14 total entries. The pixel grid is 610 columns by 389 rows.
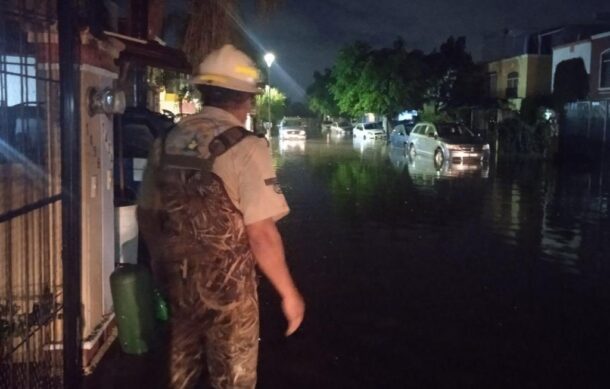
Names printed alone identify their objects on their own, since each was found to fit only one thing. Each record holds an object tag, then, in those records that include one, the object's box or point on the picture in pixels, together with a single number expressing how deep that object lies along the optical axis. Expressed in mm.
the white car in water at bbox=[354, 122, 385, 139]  54781
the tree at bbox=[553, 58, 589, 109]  37125
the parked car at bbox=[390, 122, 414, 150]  35594
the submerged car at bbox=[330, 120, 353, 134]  76938
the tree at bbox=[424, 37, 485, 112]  52781
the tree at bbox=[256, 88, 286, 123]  72400
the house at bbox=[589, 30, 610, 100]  35991
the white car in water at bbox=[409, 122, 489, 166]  25656
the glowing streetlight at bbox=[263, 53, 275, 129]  37169
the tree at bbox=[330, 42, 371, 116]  59281
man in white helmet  3135
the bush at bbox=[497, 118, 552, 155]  32250
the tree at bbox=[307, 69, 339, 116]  90250
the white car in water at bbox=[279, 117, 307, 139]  51094
